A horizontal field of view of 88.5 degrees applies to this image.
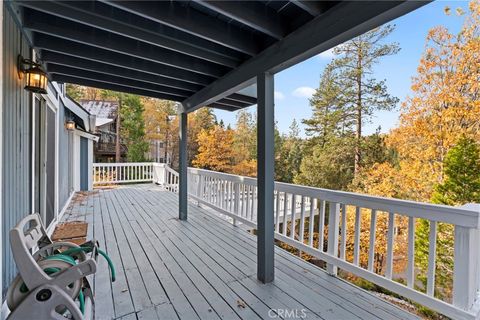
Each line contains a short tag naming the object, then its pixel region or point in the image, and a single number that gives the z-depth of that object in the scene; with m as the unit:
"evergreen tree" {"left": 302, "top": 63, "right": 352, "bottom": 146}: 15.36
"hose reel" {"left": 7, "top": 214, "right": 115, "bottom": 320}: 1.40
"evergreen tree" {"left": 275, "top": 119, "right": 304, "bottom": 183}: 19.83
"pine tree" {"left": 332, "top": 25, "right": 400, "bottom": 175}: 13.62
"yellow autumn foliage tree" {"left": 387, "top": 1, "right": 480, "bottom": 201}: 9.81
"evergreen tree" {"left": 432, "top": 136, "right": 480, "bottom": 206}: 8.24
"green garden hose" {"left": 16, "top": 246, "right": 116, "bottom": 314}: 1.54
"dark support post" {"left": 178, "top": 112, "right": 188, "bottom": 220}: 5.10
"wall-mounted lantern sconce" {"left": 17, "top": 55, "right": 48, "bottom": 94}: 2.40
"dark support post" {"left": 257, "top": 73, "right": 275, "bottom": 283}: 2.70
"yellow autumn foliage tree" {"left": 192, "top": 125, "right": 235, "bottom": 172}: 19.44
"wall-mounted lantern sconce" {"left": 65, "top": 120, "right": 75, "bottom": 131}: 6.23
